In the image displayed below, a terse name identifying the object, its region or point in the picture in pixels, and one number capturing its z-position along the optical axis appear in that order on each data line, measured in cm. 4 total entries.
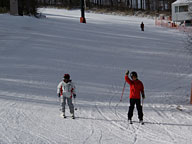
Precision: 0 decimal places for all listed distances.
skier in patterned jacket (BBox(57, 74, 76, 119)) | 1802
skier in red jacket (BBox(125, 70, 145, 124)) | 1745
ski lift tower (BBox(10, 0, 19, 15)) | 5986
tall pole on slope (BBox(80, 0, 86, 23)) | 7735
